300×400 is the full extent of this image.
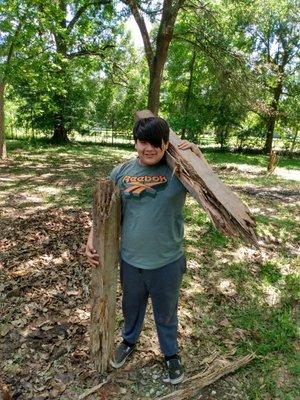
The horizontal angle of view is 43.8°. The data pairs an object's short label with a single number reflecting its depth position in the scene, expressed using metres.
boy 2.46
